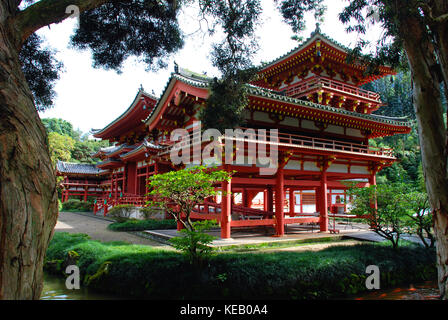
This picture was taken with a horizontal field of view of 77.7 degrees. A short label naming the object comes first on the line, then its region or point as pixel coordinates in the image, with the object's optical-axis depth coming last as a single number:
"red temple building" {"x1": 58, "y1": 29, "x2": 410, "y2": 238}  11.55
